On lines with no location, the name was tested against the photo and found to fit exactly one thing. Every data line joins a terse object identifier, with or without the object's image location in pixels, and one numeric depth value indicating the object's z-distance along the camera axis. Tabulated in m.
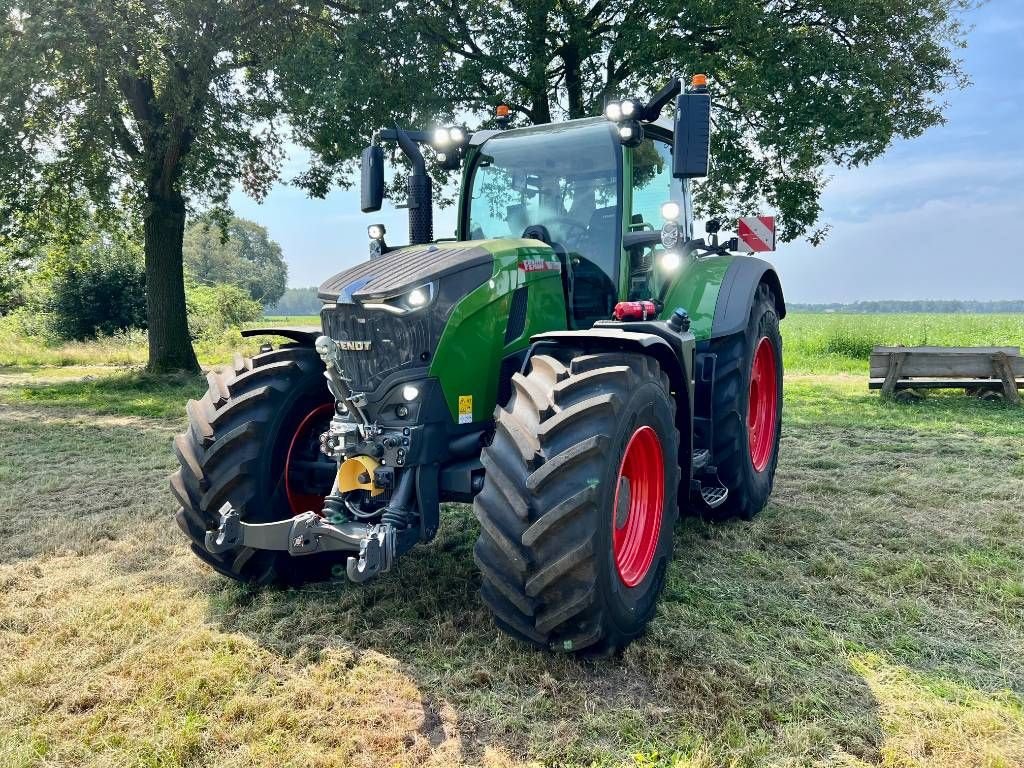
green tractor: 2.85
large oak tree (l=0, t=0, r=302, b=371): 10.59
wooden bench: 9.66
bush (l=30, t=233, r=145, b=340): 21.84
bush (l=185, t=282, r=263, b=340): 26.84
